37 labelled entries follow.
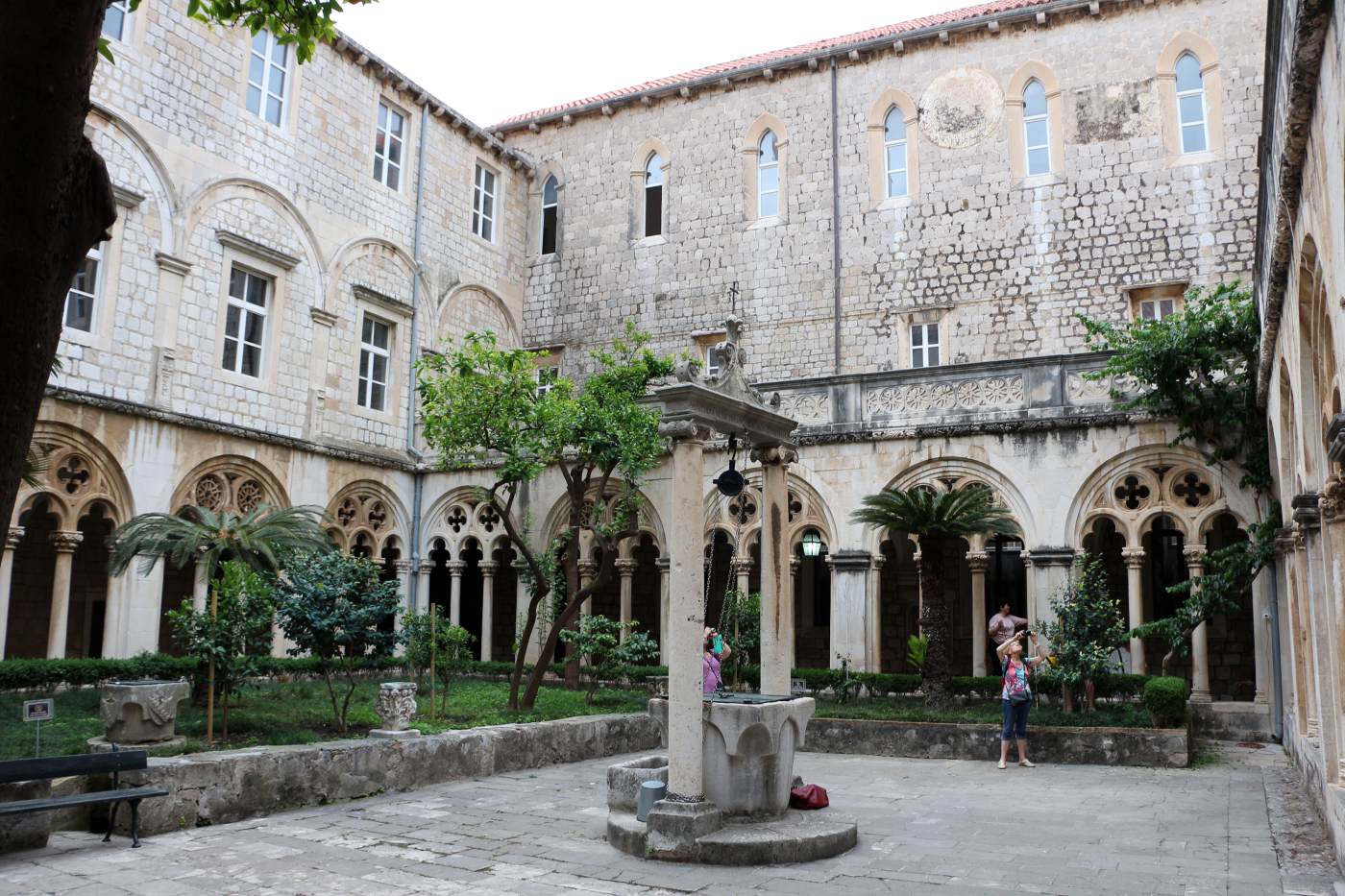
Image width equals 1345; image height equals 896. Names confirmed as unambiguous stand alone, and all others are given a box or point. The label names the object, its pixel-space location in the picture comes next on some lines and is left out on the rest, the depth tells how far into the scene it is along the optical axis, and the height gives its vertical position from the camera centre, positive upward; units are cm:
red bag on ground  748 -130
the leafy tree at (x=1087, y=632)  1170 -15
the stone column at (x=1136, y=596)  1333 +29
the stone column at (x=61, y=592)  1382 +15
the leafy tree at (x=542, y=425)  1340 +237
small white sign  703 -72
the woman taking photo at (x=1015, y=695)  1035 -76
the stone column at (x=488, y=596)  1823 +22
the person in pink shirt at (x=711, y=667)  1061 -55
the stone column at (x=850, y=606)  1438 +12
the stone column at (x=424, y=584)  1918 +43
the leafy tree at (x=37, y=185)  232 +94
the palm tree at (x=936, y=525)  1207 +105
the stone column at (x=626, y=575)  1677 +57
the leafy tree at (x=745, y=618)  1419 -6
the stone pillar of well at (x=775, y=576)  802 +29
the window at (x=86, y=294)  1433 +422
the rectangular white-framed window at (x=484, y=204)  2217 +851
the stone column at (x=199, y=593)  1379 +15
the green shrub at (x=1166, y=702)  1071 -83
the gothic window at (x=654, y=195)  2198 +863
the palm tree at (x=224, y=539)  1042 +66
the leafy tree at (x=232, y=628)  928 -20
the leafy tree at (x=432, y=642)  1190 -39
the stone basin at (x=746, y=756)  696 -94
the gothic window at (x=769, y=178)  2092 +859
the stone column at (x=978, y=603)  1388 +18
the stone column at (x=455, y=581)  1829 +48
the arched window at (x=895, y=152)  1975 +865
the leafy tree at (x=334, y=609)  972 -2
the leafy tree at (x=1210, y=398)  1217 +265
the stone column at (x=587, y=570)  1578 +60
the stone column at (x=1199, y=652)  1300 -40
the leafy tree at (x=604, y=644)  1360 -43
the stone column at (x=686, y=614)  684 -1
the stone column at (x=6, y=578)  1304 +29
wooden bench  636 -105
